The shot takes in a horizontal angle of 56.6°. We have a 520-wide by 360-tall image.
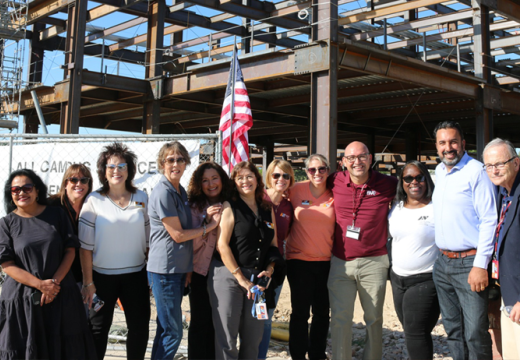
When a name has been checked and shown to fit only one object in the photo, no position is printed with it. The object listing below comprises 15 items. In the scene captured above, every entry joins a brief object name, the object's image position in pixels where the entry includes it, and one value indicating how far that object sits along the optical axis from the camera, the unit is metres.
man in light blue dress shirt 3.86
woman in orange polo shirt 4.76
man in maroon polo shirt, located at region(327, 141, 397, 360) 4.57
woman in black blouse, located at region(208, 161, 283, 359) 4.21
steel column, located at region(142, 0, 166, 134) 14.73
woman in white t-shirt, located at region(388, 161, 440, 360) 4.28
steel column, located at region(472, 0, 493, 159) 12.16
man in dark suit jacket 3.56
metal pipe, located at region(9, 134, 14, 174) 6.78
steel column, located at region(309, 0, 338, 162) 9.72
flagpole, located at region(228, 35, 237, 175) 6.70
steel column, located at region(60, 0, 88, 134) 13.28
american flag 6.78
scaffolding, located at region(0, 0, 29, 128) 16.11
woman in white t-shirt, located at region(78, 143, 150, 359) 4.26
